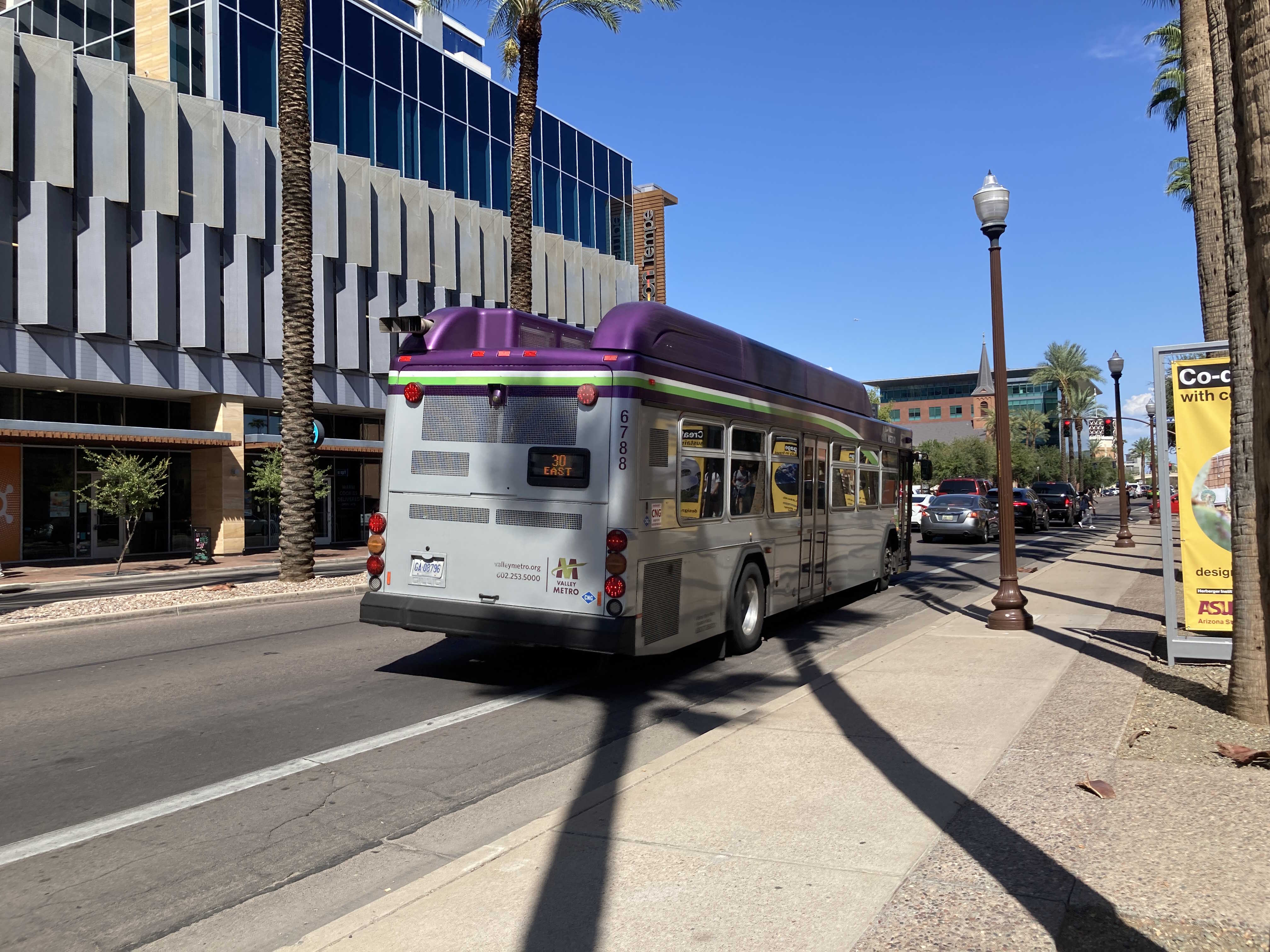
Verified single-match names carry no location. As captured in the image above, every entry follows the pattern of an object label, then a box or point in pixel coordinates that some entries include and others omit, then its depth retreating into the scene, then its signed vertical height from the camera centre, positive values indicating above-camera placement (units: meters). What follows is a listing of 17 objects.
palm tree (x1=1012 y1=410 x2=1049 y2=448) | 96.04 +7.71
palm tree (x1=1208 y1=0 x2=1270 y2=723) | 6.70 +0.36
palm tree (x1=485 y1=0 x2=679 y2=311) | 20.22 +8.09
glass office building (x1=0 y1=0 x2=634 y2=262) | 28.52 +14.99
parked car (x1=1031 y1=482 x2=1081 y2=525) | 43.34 -0.11
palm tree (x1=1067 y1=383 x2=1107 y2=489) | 79.81 +8.35
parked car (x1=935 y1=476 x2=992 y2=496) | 35.34 +0.53
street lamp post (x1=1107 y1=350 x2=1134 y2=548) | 26.89 -0.22
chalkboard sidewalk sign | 24.48 -0.91
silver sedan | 30.33 -0.54
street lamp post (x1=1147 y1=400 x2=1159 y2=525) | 38.38 -0.21
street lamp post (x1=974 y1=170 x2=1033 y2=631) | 11.54 +0.74
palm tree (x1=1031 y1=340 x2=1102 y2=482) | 76.00 +10.45
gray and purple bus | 7.80 +0.22
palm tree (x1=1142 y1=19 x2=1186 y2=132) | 21.69 +10.07
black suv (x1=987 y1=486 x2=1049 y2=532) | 35.97 -0.39
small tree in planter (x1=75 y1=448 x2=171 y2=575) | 20.73 +0.63
